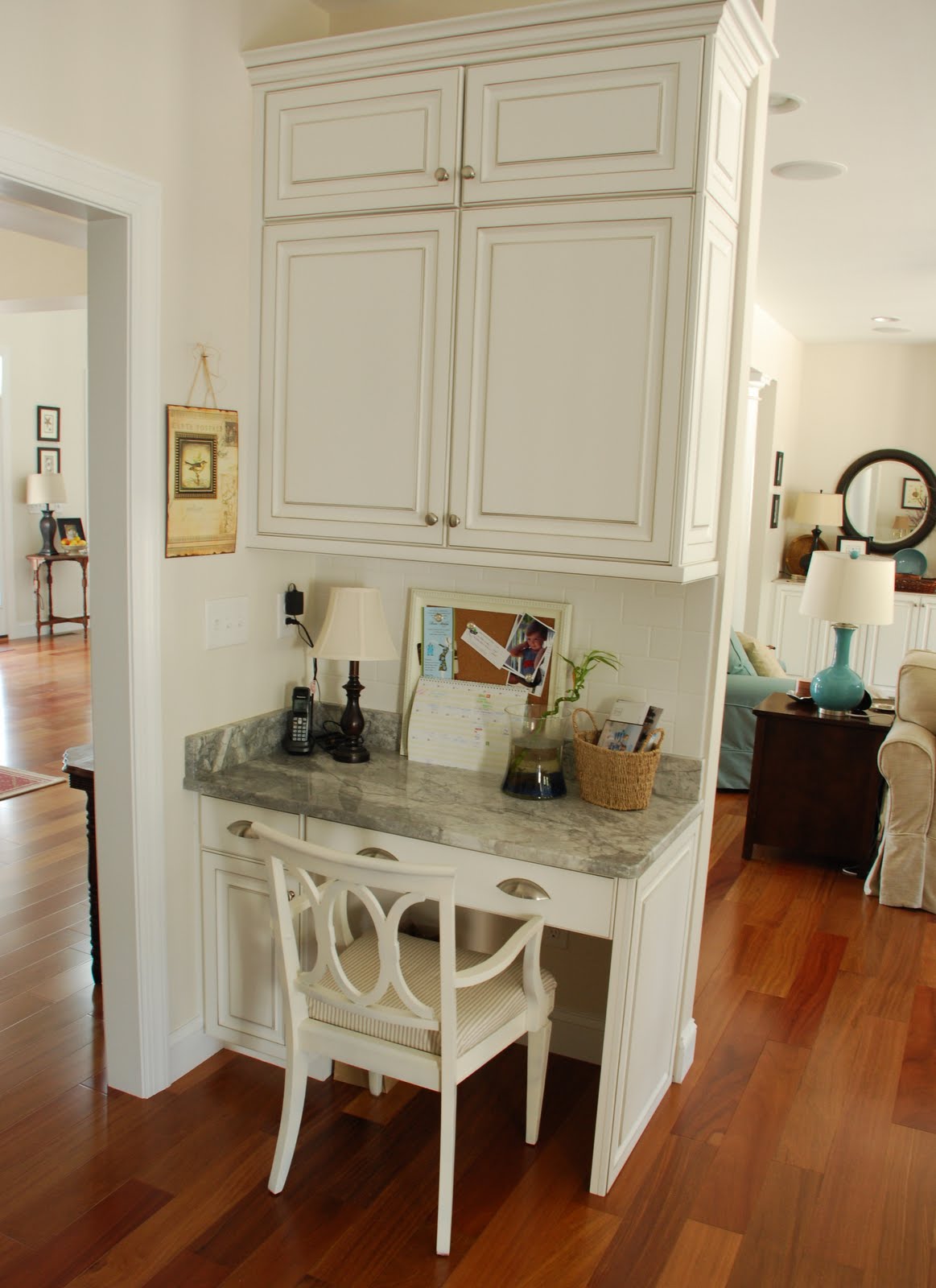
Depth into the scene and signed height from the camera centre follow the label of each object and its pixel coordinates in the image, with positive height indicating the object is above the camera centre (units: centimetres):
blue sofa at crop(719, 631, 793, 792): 534 -107
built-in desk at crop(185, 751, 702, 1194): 225 -85
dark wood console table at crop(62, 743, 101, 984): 296 -87
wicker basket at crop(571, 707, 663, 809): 246 -65
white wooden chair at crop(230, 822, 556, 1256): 199 -106
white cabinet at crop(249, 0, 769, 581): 222 +48
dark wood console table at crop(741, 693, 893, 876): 449 -119
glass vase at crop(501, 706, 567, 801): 256 -66
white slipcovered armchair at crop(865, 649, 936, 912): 409 -121
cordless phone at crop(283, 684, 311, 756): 288 -65
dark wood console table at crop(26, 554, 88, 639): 866 -80
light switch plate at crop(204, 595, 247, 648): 266 -36
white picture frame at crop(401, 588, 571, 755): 274 -32
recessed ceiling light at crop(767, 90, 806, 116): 336 +133
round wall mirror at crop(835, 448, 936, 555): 839 +12
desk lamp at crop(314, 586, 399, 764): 271 -36
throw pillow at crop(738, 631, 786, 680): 587 -85
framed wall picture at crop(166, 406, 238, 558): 247 +0
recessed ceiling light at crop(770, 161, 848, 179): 398 +132
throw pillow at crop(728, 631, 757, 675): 559 -83
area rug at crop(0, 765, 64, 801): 481 -145
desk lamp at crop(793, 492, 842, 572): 827 +1
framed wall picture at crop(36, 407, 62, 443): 878 +45
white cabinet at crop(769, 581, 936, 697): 823 -104
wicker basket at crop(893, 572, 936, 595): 813 -53
